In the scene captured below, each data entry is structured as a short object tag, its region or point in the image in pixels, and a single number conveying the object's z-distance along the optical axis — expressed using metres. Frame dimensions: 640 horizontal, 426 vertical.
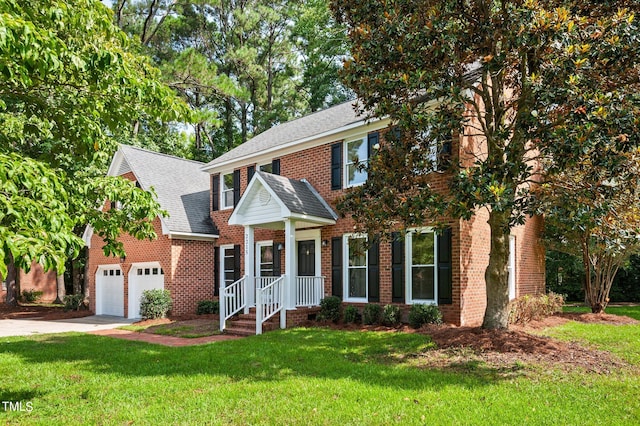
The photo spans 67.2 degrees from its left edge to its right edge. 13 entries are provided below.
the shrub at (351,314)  13.24
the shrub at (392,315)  12.32
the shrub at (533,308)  12.27
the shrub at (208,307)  17.42
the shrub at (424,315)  11.79
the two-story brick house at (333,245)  12.39
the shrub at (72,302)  21.55
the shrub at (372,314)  12.80
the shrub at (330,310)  13.76
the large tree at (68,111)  4.54
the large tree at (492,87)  7.60
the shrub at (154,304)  16.67
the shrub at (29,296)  29.33
